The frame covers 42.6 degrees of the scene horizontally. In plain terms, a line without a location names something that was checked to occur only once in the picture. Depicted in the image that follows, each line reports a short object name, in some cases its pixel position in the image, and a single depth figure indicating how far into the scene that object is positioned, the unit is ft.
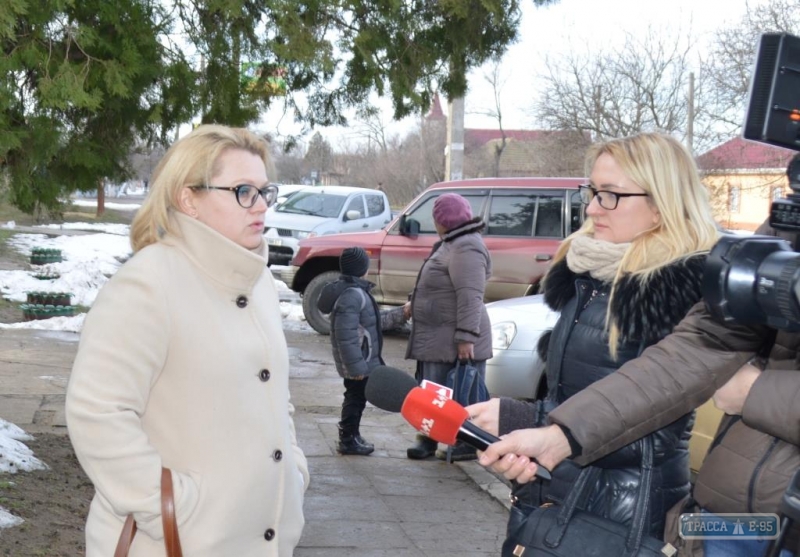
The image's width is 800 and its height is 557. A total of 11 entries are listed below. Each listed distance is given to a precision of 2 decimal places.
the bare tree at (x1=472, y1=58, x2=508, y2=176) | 138.32
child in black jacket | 24.27
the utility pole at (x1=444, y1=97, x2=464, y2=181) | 62.39
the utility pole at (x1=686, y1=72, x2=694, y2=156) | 103.71
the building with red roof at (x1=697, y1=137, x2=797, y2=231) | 102.83
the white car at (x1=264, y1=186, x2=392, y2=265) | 61.52
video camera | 6.08
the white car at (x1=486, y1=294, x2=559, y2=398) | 27.89
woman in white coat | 8.30
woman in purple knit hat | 24.62
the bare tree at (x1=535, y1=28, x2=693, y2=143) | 114.11
